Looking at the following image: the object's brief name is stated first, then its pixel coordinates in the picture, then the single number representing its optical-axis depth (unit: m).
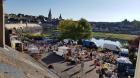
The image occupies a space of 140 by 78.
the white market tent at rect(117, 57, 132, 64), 9.17
